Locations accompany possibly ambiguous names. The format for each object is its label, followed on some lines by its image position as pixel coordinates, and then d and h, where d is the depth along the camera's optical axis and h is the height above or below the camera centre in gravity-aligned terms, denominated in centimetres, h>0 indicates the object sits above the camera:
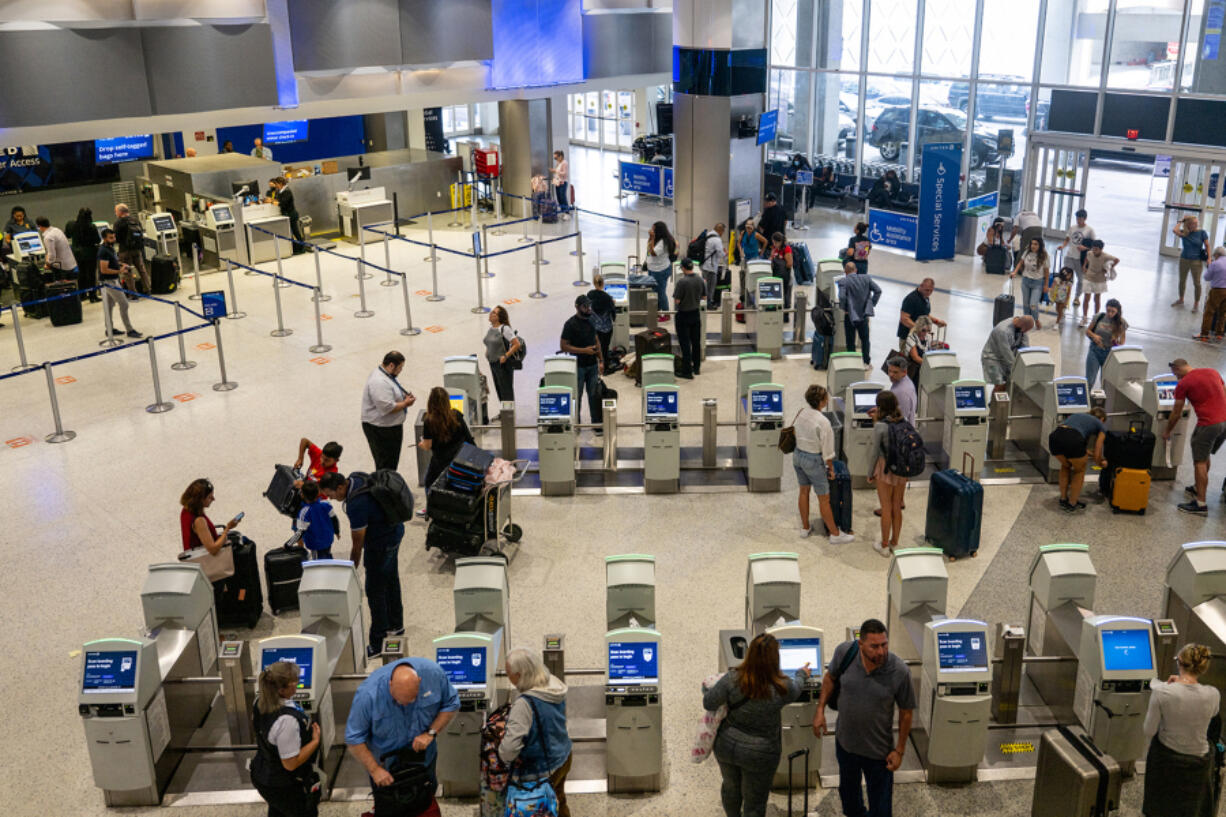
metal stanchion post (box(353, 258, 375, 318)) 1705 -348
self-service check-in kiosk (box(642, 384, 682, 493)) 1078 -344
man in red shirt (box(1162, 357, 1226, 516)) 1039 -321
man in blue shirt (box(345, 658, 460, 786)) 586 -325
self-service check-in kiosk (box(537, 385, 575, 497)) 1077 -338
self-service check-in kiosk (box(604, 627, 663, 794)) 654 -351
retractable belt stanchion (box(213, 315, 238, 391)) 1410 -382
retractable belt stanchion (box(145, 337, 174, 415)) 1345 -387
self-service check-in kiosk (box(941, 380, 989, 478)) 1086 -340
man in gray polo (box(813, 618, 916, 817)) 595 -330
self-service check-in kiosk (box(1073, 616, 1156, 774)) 671 -358
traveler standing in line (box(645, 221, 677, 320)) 1575 -269
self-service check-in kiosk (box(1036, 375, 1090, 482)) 1093 -323
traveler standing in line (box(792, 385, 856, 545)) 953 -326
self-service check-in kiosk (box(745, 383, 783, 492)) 1070 -348
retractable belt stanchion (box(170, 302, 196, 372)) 1497 -377
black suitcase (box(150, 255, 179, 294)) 1819 -323
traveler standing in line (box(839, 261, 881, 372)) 1356 -282
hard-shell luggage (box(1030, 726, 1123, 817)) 566 -353
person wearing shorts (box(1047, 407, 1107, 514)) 1038 -351
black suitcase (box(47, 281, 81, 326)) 1680 -339
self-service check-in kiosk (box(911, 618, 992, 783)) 662 -354
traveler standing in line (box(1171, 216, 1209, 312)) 1648 -288
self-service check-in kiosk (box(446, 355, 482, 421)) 1134 -307
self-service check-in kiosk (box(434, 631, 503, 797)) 653 -343
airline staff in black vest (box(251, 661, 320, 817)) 581 -337
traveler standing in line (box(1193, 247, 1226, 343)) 1523 -328
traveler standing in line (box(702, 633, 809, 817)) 562 -316
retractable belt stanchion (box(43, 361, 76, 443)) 1245 -388
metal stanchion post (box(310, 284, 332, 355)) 1548 -371
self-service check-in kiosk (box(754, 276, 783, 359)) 1465 -326
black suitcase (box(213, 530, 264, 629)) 872 -388
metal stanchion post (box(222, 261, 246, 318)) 1697 -360
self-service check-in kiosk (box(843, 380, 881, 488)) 1097 -345
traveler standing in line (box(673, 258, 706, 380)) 1345 -304
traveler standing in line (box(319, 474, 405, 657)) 789 -328
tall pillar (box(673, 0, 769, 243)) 2008 -92
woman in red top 826 -319
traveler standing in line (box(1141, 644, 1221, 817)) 610 -359
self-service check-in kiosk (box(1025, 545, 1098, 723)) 741 -352
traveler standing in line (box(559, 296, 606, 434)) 1185 -291
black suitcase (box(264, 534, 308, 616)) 892 -383
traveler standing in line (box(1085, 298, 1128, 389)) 1241 -300
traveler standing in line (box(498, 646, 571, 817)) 573 -322
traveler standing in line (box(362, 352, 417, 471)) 1016 -299
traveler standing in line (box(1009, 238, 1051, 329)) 1534 -289
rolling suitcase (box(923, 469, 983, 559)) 961 -378
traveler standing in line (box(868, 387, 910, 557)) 934 -344
